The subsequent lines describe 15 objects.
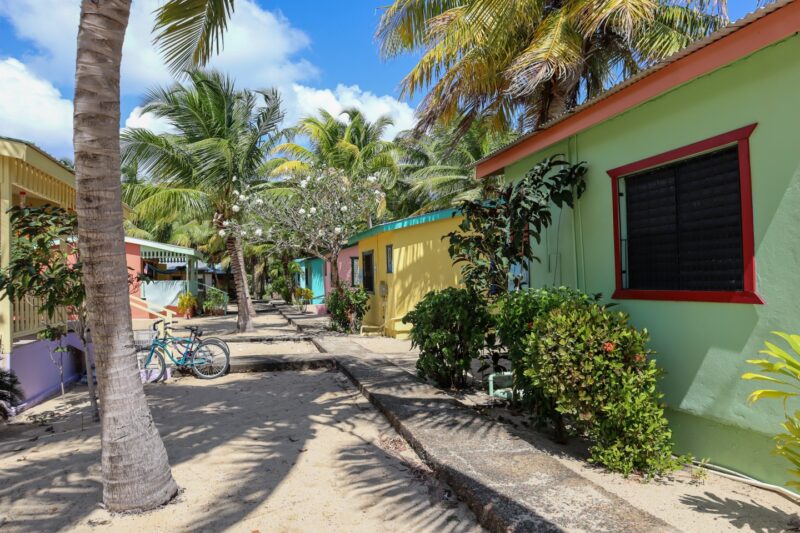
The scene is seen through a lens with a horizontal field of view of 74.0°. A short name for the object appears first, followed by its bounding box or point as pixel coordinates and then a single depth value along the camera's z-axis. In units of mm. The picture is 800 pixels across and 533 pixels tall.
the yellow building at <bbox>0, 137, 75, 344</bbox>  6340
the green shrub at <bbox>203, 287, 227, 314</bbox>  25127
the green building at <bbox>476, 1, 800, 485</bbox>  3826
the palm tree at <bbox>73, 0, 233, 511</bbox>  3520
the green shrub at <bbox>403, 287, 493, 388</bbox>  7000
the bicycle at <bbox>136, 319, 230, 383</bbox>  8719
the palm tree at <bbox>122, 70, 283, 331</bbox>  14672
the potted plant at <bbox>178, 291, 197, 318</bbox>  22906
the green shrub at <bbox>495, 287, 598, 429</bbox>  4992
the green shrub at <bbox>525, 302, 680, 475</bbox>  4246
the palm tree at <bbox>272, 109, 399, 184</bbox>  19594
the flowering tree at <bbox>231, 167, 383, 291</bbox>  14688
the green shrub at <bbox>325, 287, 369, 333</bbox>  14969
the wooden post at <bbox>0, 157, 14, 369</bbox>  6355
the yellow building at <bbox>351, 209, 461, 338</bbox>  12883
